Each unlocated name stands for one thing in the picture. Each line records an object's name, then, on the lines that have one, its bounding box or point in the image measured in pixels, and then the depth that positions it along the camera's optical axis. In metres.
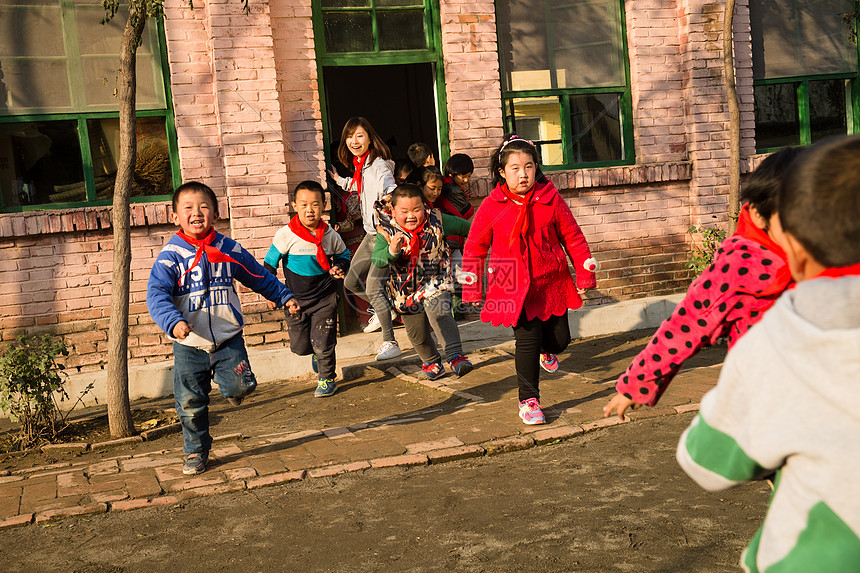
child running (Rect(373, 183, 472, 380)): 6.67
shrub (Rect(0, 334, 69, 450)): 5.77
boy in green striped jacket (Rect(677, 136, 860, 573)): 1.46
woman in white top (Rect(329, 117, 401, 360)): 7.38
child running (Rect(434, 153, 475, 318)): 7.93
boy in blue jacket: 4.91
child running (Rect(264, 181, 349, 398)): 6.85
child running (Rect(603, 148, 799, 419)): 2.61
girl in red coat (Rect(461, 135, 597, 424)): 5.41
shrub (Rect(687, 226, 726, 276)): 8.77
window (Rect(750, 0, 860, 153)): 9.55
